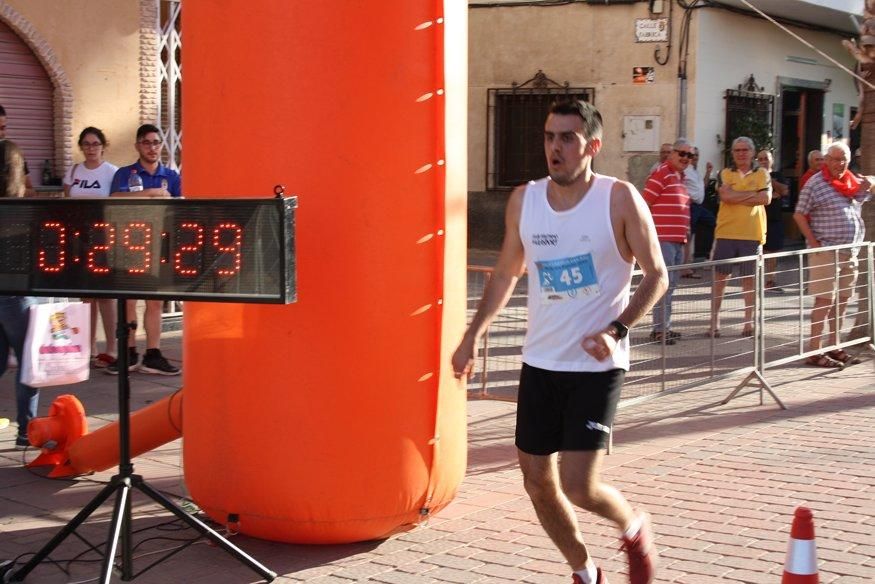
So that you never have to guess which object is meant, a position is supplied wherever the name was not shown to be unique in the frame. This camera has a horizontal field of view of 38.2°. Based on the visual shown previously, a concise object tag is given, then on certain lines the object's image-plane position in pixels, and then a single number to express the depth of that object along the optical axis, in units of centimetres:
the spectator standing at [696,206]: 1645
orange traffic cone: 411
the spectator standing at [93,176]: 1035
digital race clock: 494
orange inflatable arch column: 552
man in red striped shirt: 1195
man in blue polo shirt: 1001
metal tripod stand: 528
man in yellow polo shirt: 1220
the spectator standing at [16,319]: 749
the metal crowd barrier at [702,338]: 885
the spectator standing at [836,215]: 1107
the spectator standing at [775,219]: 1733
